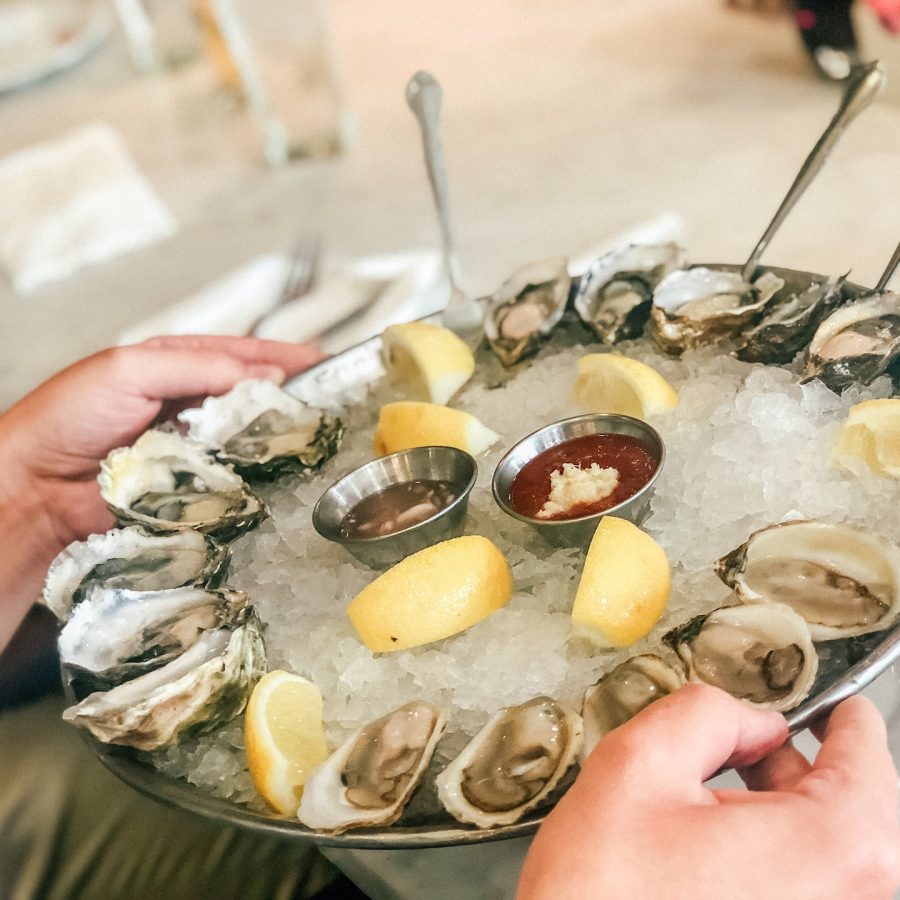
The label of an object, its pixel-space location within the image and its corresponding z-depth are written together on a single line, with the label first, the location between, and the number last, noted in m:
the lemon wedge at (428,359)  1.14
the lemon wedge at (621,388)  1.00
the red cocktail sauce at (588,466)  0.90
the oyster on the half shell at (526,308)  1.19
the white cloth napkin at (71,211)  2.36
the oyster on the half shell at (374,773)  0.70
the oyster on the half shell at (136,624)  0.88
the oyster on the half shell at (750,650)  0.71
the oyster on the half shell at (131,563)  0.96
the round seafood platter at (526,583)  0.72
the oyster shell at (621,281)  1.18
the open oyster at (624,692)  0.71
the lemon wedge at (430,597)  0.83
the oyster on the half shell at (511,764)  0.68
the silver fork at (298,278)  1.87
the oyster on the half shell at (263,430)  1.11
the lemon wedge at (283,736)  0.75
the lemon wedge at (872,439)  0.86
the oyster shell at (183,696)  0.79
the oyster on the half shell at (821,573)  0.74
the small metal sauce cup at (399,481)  0.92
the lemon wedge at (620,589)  0.77
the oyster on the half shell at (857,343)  0.92
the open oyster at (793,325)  1.01
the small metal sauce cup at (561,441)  0.87
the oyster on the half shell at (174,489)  1.03
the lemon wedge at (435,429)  1.04
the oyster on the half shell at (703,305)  1.07
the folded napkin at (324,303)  1.72
